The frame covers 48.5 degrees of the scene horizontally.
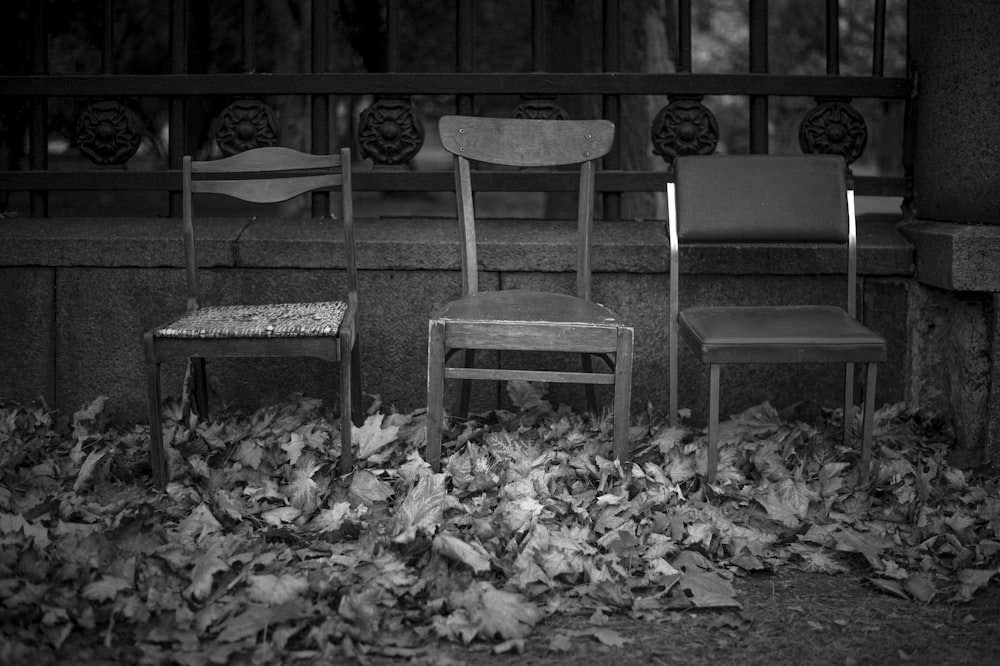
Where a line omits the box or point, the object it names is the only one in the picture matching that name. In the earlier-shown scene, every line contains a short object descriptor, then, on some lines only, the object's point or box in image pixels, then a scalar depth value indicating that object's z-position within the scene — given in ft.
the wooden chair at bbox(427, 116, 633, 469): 11.79
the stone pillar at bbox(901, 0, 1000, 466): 13.46
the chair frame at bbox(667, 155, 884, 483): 13.38
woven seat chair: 11.76
